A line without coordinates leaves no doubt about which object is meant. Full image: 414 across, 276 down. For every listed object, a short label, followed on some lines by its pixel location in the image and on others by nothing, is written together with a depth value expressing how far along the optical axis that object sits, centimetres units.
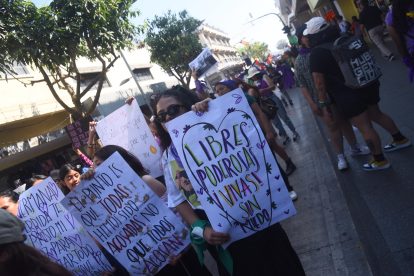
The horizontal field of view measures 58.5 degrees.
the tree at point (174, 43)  2286
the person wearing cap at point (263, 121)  426
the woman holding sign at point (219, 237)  213
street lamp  2681
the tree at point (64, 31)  823
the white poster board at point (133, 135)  397
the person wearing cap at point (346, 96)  391
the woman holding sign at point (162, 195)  262
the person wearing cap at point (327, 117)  433
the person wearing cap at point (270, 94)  700
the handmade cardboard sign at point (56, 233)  285
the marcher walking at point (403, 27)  368
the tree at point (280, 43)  4839
